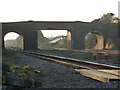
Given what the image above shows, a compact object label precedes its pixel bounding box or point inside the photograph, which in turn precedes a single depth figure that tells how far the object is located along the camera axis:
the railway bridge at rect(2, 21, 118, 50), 89.81
